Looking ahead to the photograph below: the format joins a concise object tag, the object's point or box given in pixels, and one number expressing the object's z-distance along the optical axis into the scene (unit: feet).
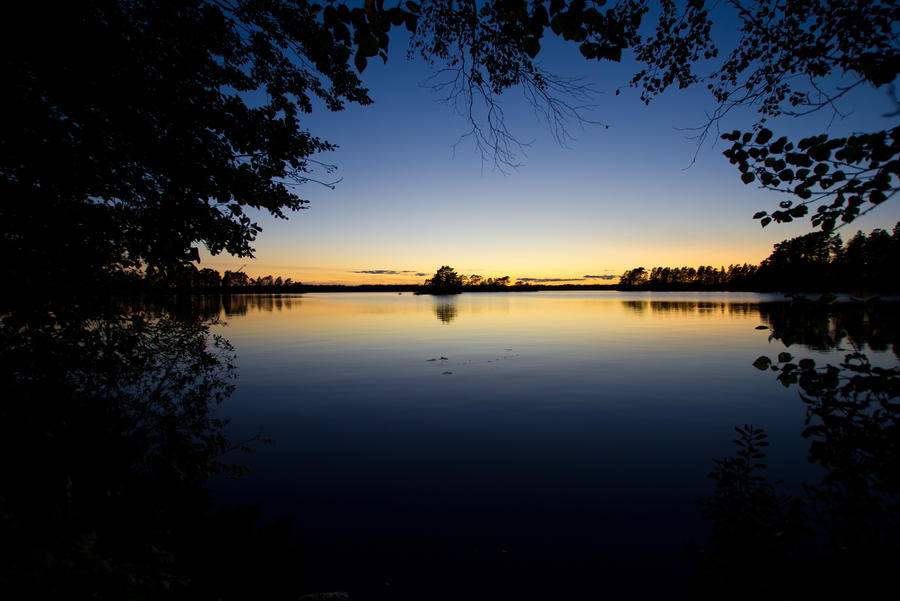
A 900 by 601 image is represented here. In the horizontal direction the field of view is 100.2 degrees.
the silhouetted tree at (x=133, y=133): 19.66
